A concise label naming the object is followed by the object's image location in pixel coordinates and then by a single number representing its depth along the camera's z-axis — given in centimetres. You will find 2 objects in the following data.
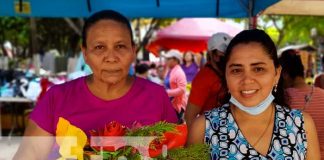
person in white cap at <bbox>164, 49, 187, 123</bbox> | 733
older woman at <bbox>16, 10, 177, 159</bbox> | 220
